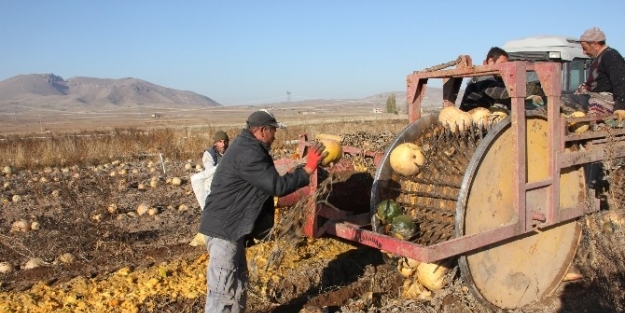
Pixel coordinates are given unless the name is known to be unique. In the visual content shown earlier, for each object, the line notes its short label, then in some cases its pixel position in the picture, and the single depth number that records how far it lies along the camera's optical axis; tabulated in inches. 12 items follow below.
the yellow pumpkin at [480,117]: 230.7
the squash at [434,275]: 215.5
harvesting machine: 193.9
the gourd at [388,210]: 217.5
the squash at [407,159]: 222.2
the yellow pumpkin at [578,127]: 237.8
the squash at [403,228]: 207.6
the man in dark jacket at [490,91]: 264.8
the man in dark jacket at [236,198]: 181.9
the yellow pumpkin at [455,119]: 230.7
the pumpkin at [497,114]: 230.2
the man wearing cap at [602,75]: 263.0
